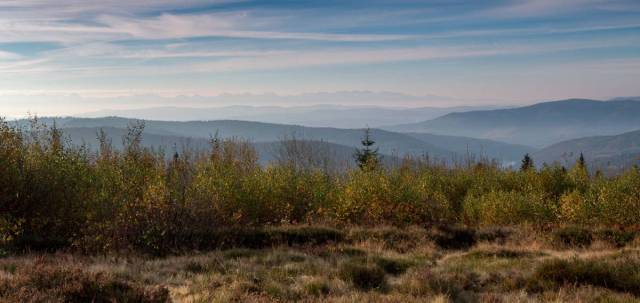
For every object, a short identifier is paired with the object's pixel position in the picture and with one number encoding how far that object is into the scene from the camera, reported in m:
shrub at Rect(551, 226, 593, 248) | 19.23
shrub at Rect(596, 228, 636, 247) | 19.05
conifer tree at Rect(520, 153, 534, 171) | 67.41
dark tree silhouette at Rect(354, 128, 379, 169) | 58.12
